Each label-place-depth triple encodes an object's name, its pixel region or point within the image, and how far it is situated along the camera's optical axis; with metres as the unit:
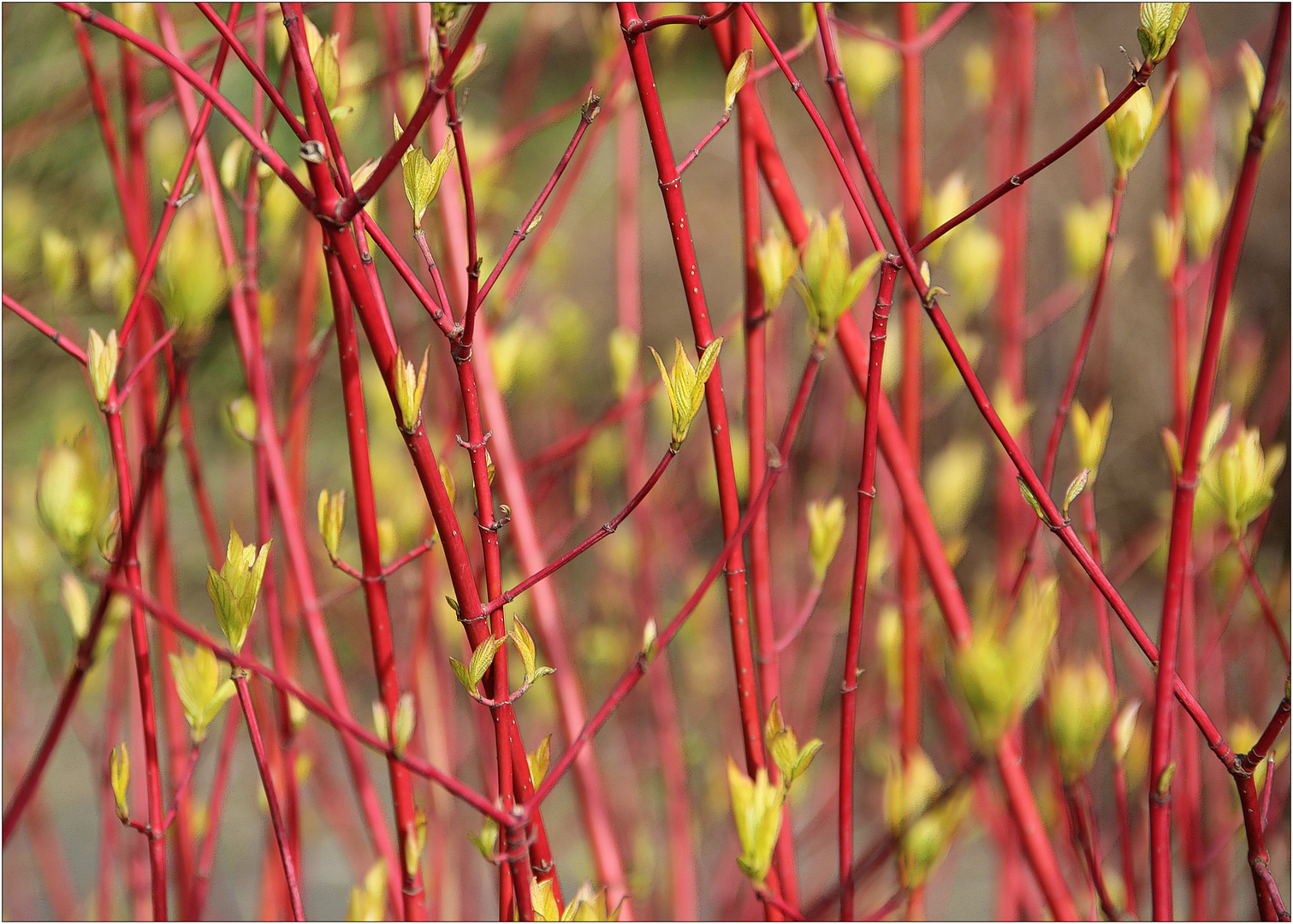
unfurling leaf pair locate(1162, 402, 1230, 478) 1.35
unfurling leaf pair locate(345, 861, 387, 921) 1.37
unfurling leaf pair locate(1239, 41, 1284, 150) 1.34
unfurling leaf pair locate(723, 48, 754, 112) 1.33
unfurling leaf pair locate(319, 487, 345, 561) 1.35
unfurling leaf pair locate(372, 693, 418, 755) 1.34
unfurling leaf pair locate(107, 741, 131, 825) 1.33
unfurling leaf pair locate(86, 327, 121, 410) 1.33
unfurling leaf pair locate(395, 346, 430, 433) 1.30
